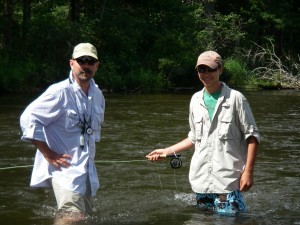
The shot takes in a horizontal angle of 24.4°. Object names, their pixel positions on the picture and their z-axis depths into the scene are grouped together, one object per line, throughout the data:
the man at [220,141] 5.82
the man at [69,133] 5.58
